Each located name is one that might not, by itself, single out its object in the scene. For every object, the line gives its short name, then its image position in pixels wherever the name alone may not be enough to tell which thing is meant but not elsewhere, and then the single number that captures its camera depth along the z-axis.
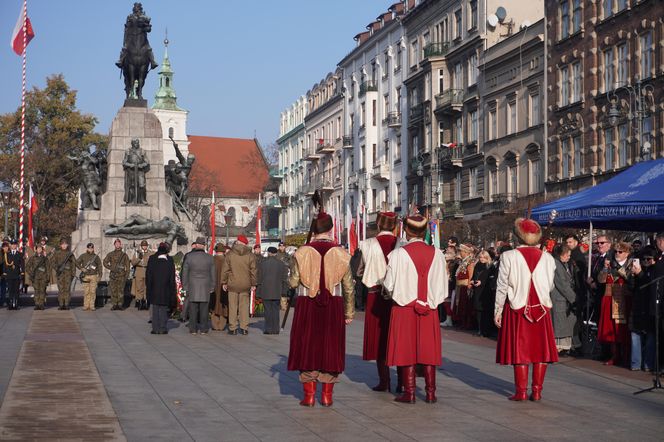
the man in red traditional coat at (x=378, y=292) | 10.77
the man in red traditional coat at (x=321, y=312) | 10.03
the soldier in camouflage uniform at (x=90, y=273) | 26.41
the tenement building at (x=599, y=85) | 36.53
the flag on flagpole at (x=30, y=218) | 34.56
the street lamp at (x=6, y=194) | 51.94
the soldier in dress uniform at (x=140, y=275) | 26.96
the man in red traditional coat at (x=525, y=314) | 10.49
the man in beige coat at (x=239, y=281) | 19.31
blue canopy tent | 15.63
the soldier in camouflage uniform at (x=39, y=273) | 26.05
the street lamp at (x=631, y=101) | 35.84
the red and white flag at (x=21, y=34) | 34.72
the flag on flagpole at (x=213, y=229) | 26.91
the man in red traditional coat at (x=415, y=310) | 10.10
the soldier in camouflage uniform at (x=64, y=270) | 26.64
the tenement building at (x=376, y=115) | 67.94
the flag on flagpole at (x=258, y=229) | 26.16
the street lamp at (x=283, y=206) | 100.50
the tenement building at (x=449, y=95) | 53.47
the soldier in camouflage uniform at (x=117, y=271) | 26.69
